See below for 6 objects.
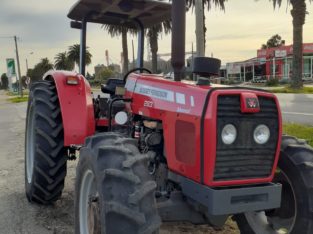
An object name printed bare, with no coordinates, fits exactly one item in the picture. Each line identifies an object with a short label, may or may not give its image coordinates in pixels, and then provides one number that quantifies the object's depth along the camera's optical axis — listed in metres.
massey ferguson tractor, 2.15
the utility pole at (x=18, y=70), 35.80
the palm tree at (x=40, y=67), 68.55
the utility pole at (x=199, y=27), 7.66
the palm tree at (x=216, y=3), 18.74
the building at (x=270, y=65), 35.80
